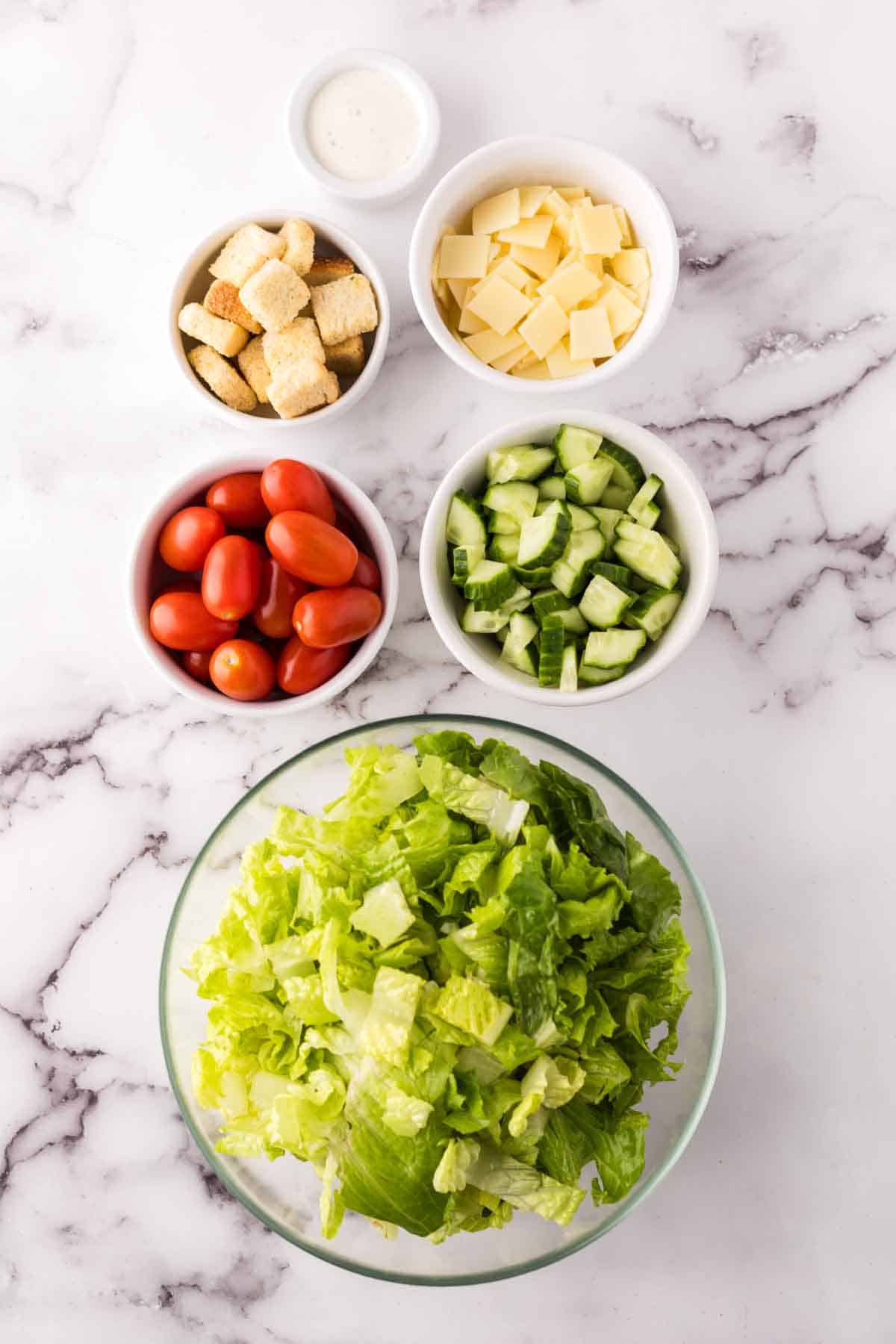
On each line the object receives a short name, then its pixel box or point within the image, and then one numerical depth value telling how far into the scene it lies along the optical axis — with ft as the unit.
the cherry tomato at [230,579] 2.01
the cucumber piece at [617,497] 2.05
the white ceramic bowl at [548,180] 2.04
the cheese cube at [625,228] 2.11
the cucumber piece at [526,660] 2.02
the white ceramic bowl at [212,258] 2.09
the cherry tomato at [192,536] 2.04
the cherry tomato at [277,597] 2.05
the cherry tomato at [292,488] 2.01
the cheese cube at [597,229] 2.08
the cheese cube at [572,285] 2.07
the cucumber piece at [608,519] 2.02
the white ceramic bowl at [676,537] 1.98
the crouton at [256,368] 2.11
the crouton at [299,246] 2.08
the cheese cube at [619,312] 2.08
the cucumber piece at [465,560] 2.00
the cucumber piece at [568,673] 2.00
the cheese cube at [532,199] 2.09
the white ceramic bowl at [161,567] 2.05
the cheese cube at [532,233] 2.09
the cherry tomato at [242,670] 2.01
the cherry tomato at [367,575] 2.07
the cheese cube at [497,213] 2.09
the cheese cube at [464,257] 2.10
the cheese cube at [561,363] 2.09
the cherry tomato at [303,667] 2.04
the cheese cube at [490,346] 2.10
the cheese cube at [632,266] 2.09
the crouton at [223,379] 2.10
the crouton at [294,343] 2.07
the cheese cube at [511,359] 2.09
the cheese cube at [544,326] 2.06
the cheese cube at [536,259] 2.10
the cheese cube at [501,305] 2.08
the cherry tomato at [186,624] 2.03
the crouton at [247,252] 2.09
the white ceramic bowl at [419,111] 2.14
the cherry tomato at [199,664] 2.08
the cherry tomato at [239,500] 2.07
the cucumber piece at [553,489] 2.02
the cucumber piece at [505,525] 2.01
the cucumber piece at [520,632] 2.01
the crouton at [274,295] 2.05
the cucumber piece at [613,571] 2.01
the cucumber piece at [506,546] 2.02
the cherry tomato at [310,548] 1.98
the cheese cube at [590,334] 2.07
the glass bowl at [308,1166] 1.95
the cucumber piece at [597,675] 2.00
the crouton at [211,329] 2.09
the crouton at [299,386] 2.05
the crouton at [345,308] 2.08
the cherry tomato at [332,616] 1.98
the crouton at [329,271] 2.11
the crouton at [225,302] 2.09
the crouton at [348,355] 2.10
